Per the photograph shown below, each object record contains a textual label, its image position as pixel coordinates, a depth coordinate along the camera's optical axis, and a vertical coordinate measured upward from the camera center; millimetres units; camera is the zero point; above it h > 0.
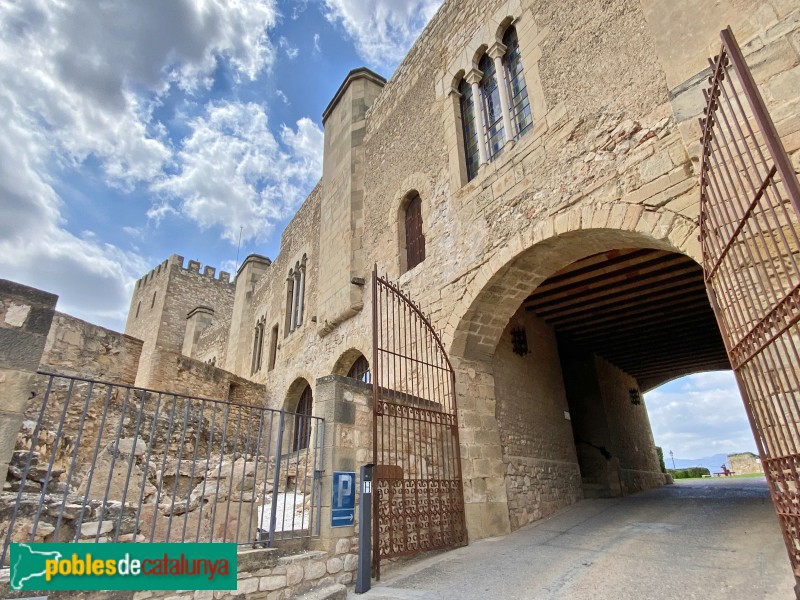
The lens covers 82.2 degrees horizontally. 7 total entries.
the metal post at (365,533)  4051 -389
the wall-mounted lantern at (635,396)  13487 +2350
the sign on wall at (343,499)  4262 -95
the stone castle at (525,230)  4637 +3176
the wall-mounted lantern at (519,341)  7926 +2311
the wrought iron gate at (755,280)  2391 +1266
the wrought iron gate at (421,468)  4738 +197
